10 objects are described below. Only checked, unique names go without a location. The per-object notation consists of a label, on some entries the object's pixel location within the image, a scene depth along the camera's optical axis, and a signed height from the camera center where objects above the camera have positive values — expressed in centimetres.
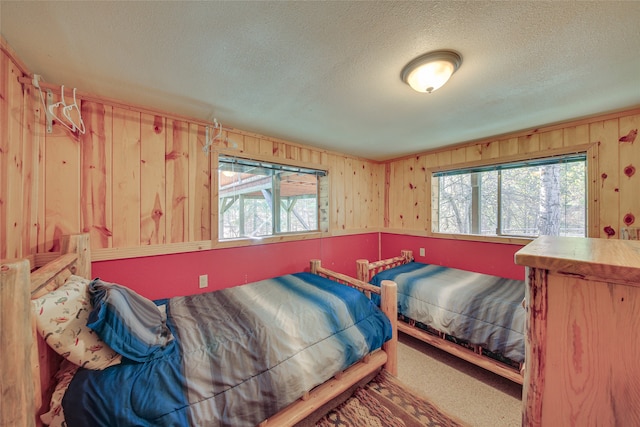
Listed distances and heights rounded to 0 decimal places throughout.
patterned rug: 148 -133
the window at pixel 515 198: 230 +17
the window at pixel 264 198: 249 +18
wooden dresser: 44 -26
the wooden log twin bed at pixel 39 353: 67 -50
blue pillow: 110 -56
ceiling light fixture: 126 +82
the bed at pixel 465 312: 178 -87
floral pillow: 100 -52
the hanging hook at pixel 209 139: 220 +71
